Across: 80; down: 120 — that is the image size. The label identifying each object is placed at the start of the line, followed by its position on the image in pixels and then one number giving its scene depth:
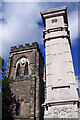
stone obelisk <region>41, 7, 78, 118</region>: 4.32
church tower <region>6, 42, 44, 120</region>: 18.43
